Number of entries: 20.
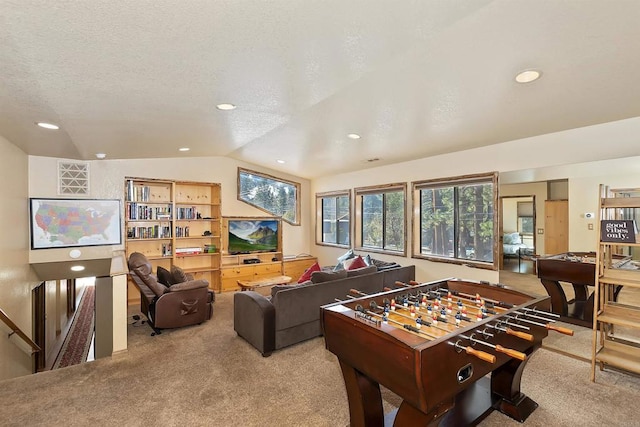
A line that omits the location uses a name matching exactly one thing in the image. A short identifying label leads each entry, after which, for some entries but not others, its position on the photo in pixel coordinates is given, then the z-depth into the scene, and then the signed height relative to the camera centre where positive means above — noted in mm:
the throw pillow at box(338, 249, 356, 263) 5602 -802
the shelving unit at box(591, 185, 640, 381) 2559 -859
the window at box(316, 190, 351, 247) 6992 -118
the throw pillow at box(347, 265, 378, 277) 4070 -798
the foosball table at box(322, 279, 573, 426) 1468 -739
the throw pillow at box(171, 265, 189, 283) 4230 -871
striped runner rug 5062 -2491
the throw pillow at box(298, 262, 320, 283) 4297 -875
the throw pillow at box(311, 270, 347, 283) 3686 -780
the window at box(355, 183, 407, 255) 5859 -111
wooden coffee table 5078 -1208
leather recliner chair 3826 -1120
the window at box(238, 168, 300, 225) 6773 +474
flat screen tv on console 6457 -484
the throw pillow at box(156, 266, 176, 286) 4188 -889
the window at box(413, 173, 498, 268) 4559 -111
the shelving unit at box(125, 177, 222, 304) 5480 -202
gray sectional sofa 3305 -1124
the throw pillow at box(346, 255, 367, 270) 4578 -779
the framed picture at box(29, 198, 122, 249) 4729 -130
